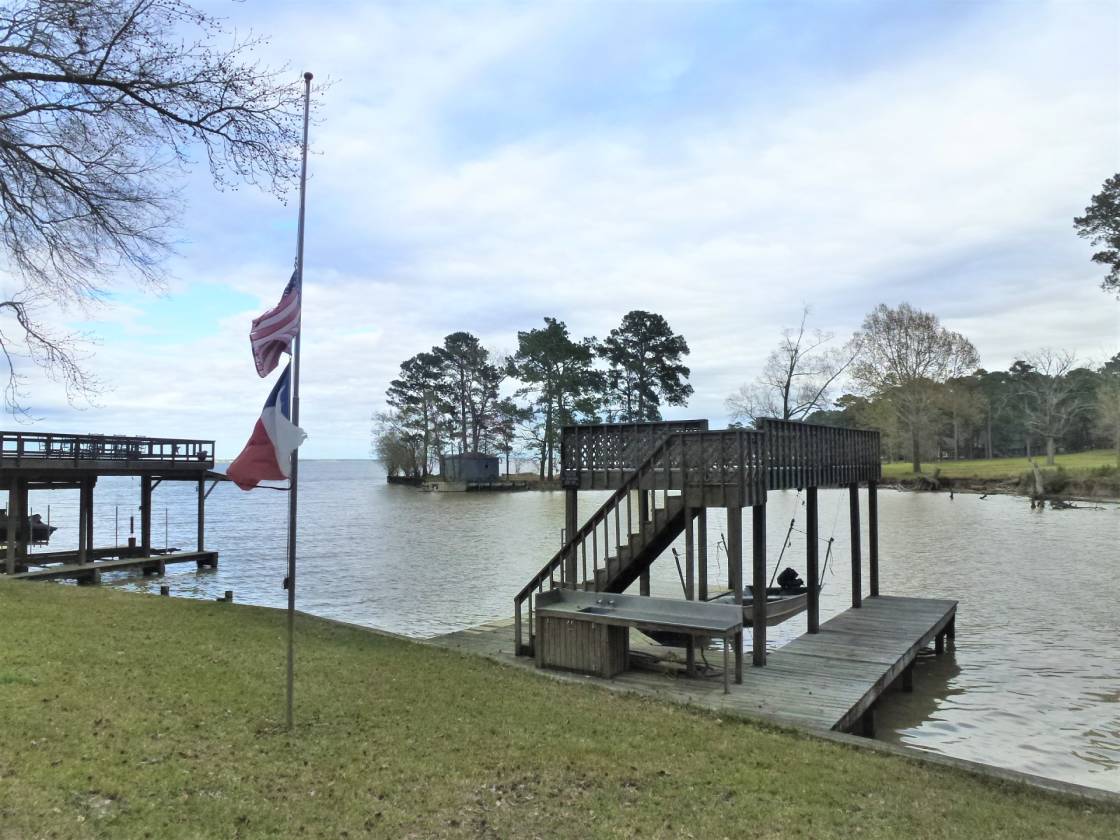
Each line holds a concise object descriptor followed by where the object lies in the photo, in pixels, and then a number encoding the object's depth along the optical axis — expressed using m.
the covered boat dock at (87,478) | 23.27
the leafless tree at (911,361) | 77.44
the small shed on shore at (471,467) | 91.69
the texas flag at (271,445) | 6.59
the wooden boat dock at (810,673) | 8.97
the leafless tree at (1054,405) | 73.00
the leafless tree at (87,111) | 10.57
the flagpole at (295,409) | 6.67
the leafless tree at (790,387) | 69.88
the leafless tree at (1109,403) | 62.88
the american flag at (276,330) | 6.80
